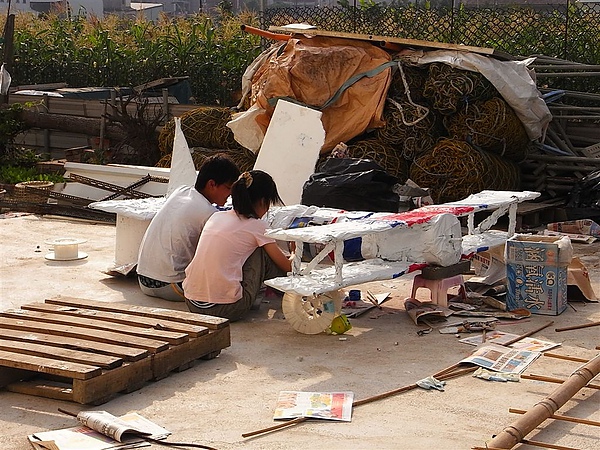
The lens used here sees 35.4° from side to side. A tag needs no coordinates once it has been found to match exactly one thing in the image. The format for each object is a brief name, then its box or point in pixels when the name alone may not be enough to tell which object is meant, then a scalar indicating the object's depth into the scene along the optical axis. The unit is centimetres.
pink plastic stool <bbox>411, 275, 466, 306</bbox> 675
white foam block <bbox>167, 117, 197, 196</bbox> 877
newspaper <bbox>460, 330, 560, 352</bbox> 600
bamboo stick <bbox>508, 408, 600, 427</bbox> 455
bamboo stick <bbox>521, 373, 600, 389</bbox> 510
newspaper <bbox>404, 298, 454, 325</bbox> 660
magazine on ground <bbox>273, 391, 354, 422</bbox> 488
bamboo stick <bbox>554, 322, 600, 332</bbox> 642
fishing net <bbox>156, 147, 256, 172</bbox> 1103
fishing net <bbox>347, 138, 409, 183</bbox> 1027
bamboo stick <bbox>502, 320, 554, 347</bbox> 611
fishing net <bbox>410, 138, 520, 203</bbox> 984
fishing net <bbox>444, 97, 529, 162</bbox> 1015
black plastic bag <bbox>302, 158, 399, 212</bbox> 873
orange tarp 1041
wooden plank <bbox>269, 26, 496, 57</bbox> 1033
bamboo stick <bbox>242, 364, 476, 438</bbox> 471
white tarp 1018
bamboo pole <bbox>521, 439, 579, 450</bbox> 429
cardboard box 668
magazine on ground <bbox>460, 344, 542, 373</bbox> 562
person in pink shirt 643
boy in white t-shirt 700
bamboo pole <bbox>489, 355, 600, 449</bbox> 432
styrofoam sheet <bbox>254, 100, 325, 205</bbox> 901
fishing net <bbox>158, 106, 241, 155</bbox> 1177
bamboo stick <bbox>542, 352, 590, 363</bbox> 548
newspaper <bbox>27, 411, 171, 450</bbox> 450
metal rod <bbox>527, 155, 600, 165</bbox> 1054
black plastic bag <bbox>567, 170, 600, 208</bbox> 1011
